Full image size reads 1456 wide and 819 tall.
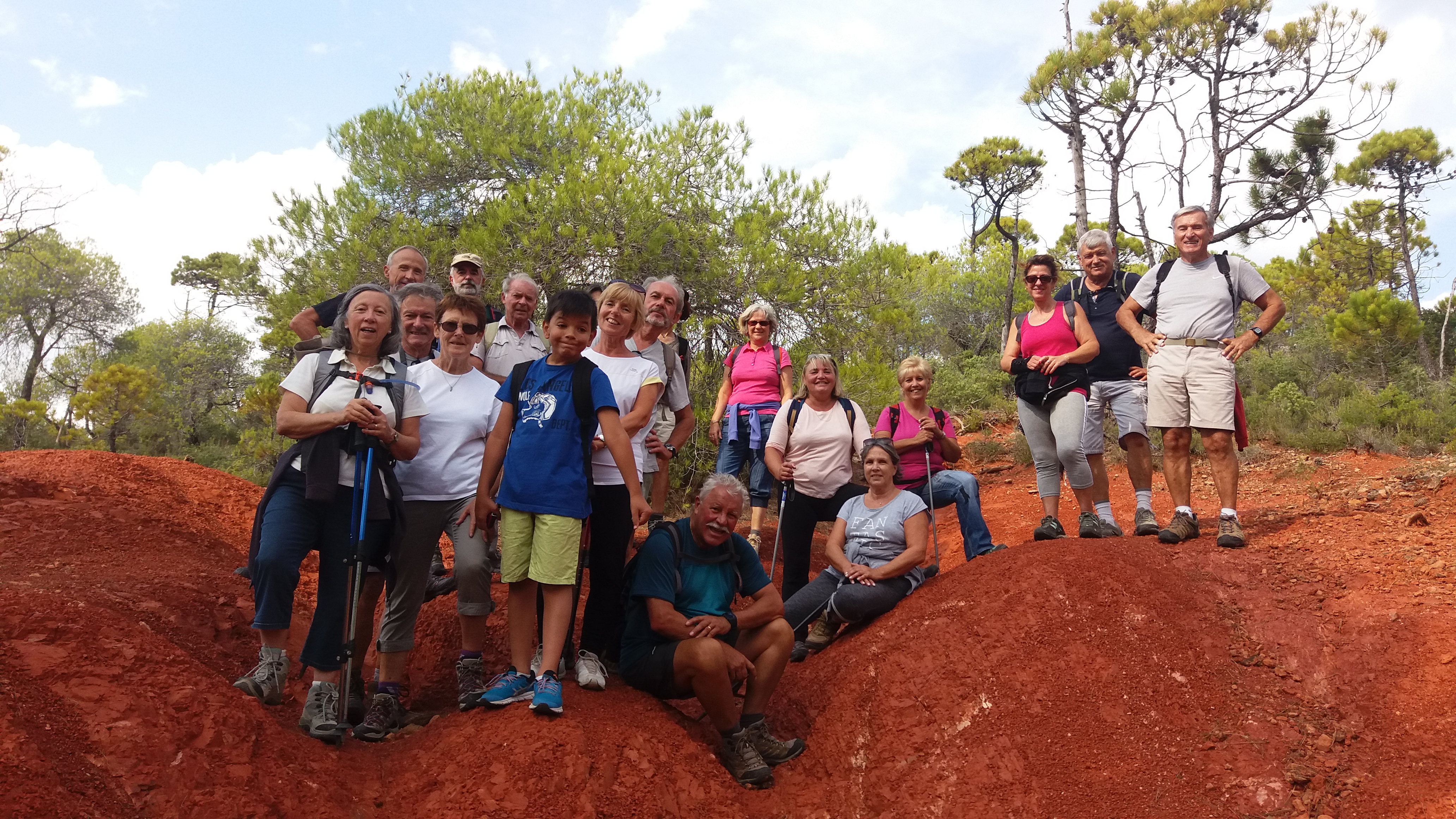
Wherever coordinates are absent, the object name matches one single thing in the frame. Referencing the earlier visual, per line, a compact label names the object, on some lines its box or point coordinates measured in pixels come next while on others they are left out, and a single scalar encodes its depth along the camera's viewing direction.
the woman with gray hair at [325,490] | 3.34
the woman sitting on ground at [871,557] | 4.72
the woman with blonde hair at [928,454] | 5.29
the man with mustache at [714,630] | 3.66
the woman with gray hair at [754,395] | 6.07
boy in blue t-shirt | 3.52
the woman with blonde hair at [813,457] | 5.19
